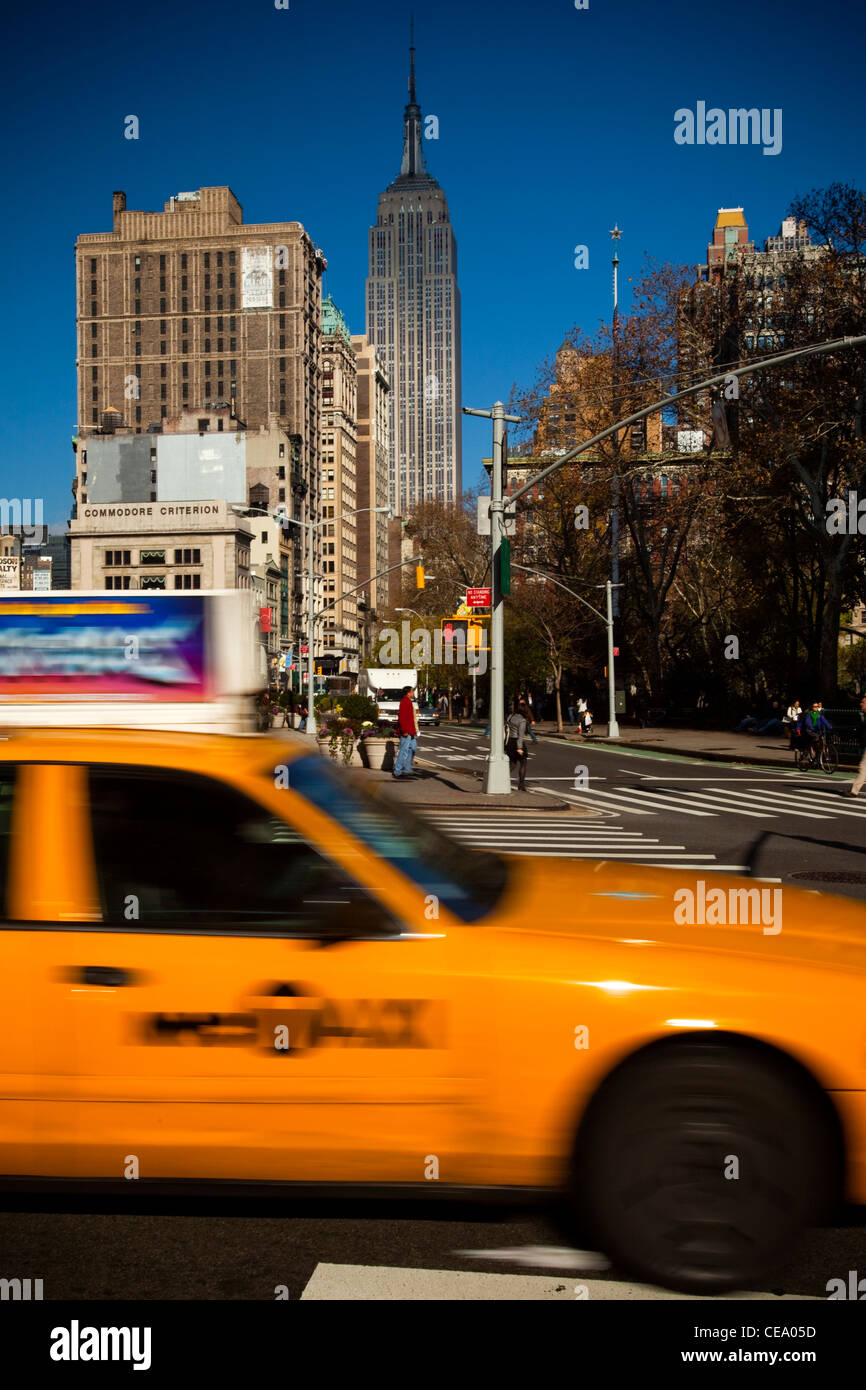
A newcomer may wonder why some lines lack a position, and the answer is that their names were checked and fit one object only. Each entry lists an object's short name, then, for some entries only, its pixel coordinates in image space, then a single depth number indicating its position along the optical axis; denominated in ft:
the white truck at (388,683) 205.79
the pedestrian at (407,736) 81.61
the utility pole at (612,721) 149.45
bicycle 93.52
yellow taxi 11.45
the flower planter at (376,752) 96.27
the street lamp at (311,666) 132.25
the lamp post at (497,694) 72.22
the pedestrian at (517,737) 75.53
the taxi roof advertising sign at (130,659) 34.63
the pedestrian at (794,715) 104.12
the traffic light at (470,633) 106.83
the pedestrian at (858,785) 67.95
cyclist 93.35
